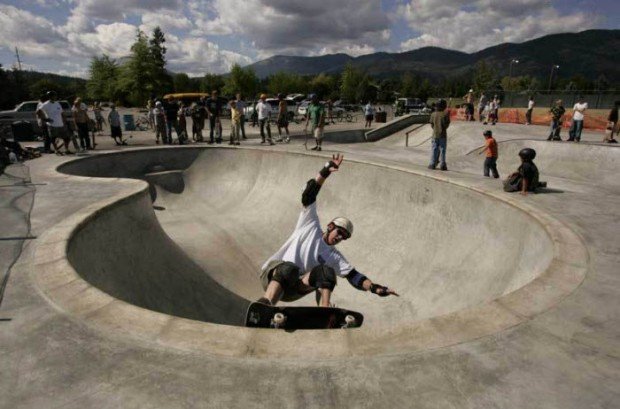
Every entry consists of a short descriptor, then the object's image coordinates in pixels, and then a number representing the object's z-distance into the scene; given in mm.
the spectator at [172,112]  16656
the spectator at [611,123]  15156
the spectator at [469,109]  25069
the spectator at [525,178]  8266
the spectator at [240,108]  16766
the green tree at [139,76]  72438
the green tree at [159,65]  74375
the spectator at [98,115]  22566
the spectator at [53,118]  12375
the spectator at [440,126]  10453
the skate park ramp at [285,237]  6289
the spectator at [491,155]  10445
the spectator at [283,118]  17234
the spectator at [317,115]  14336
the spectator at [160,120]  17344
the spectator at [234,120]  16500
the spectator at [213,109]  16812
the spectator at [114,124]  17173
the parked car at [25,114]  20172
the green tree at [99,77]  92875
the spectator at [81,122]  14103
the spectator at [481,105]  25183
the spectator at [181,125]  17422
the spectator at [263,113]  16519
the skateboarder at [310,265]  4363
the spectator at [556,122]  15984
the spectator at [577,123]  15402
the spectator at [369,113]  28191
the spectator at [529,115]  22694
